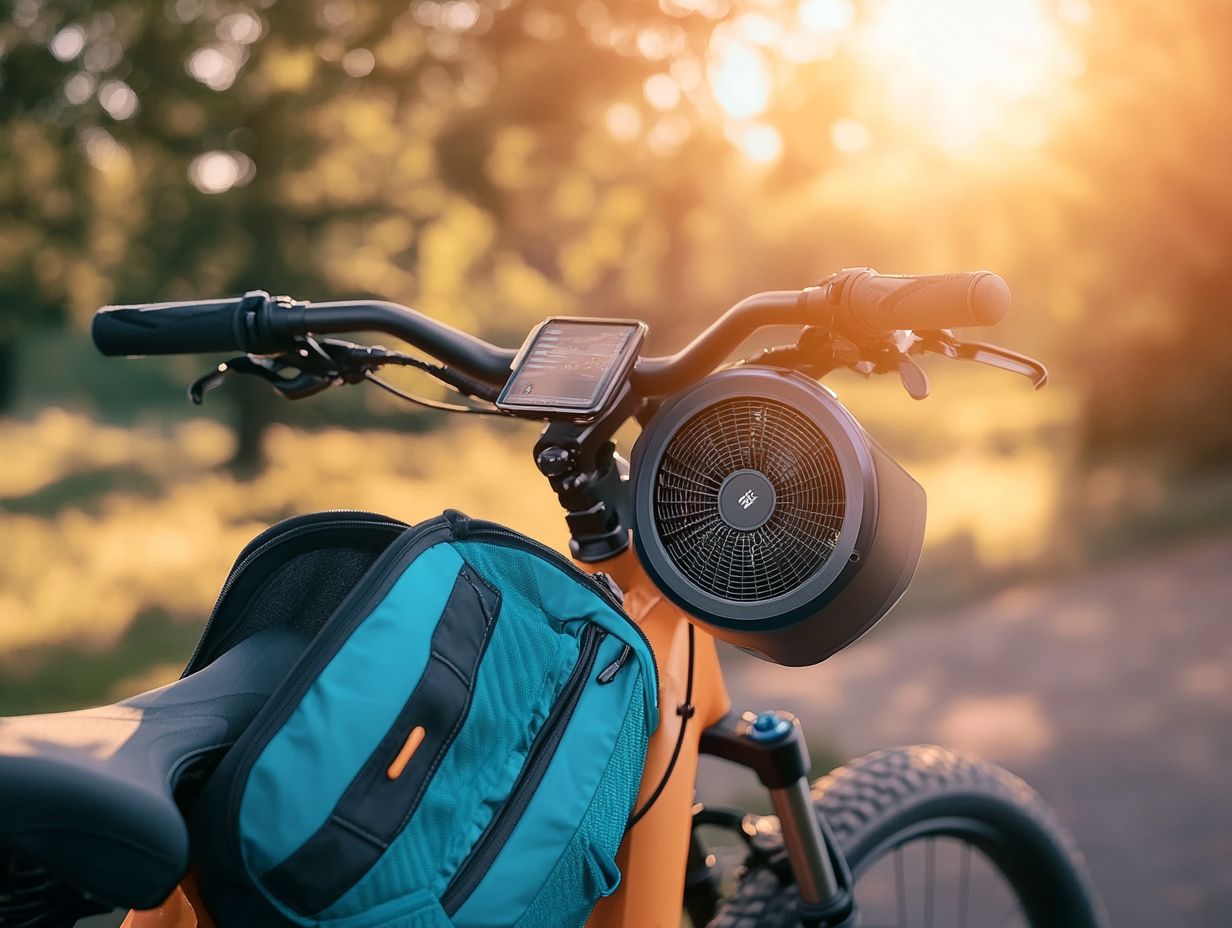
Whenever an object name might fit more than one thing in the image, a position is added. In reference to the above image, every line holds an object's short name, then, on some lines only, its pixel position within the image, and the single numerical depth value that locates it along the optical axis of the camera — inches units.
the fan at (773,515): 57.0
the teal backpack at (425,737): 49.1
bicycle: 47.7
